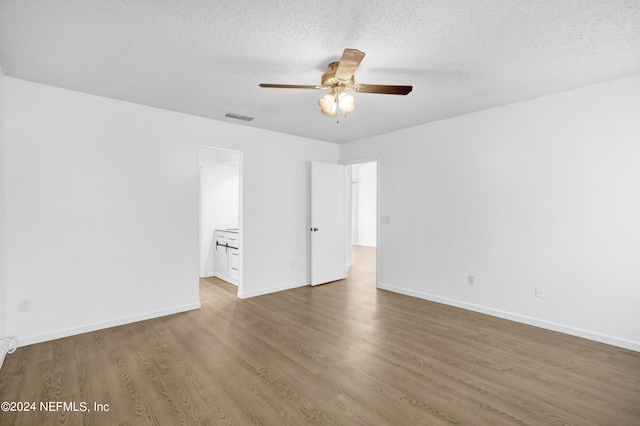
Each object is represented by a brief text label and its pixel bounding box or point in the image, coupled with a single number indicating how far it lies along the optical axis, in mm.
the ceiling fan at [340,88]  2333
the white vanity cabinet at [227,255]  5180
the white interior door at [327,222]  5223
